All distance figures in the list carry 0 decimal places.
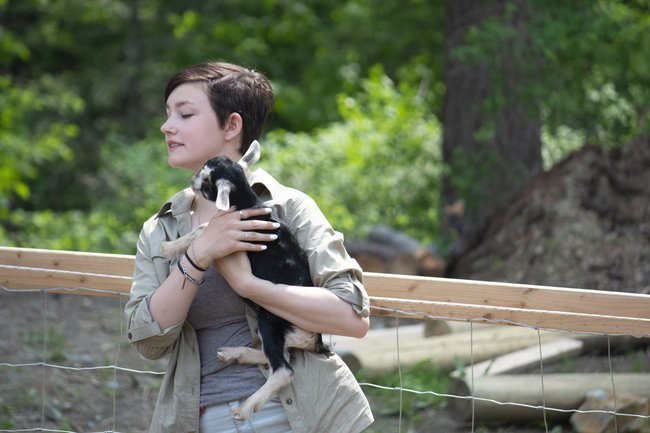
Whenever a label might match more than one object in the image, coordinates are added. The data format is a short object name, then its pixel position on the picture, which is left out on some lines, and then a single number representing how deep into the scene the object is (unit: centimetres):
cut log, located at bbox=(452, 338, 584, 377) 1123
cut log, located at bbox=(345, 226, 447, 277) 1792
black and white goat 534
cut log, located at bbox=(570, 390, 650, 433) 984
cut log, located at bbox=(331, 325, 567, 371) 1187
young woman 533
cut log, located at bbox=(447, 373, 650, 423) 1021
